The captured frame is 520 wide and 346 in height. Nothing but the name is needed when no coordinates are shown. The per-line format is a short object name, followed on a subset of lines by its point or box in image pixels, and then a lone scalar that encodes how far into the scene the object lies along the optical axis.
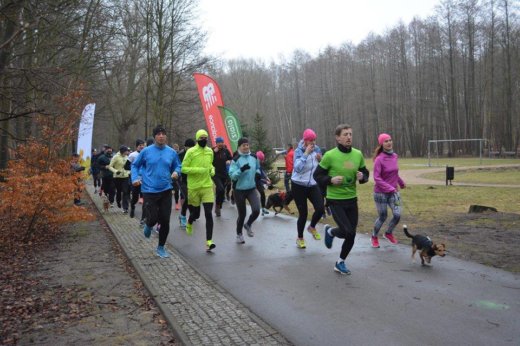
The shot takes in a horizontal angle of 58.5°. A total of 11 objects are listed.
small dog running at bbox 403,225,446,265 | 6.41
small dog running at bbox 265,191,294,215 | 12.27
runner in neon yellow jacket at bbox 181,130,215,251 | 7.89
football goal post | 56.59
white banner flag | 18.86
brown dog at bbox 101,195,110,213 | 13.83
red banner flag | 19.38
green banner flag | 19.44
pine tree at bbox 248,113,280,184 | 21.66
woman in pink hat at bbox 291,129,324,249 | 7.79
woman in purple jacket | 7.72
